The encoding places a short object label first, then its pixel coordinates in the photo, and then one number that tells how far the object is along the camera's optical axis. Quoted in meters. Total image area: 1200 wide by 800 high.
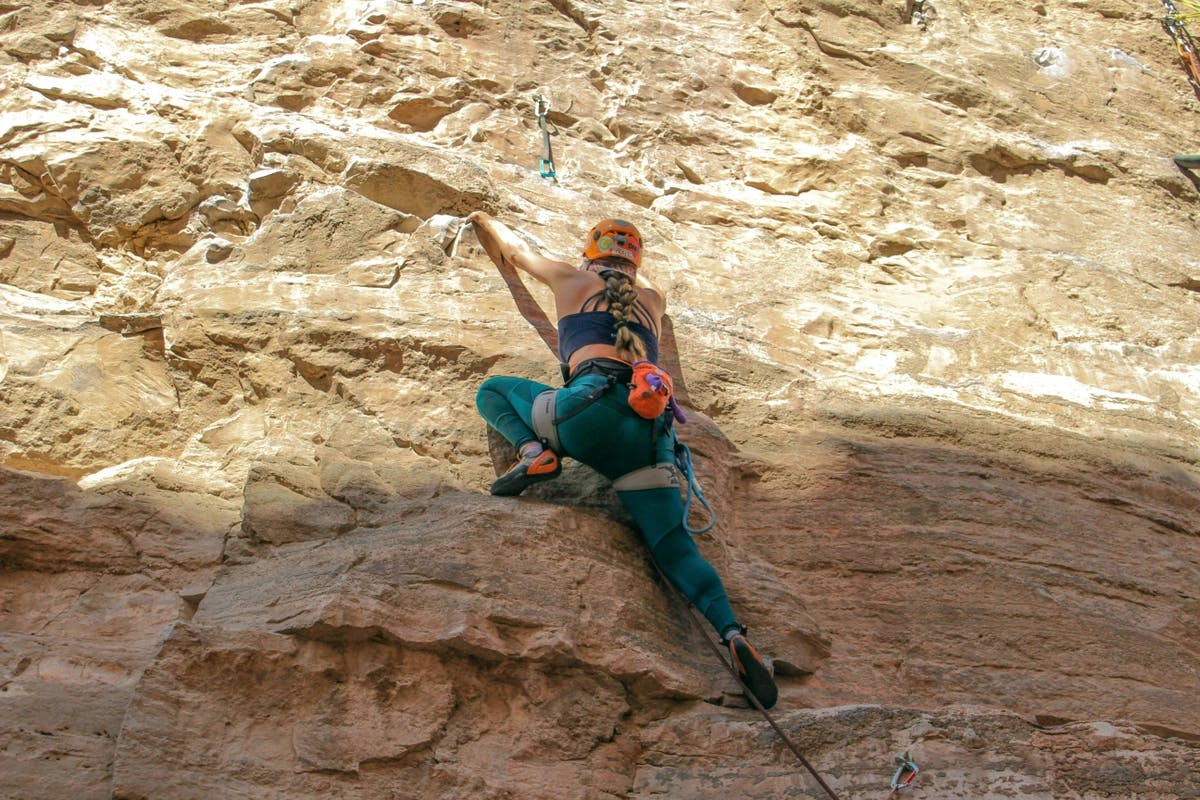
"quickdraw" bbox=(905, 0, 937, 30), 7.86
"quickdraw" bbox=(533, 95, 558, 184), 5.92
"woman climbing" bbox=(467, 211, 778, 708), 3.86
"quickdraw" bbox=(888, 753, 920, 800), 3.34
